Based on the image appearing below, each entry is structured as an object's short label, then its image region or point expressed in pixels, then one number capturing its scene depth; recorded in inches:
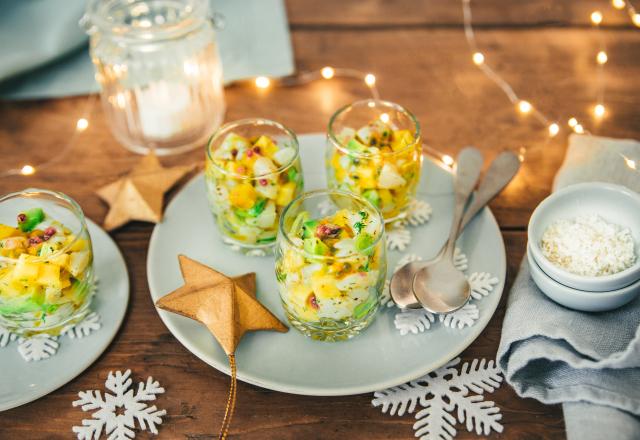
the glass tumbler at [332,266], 43.0
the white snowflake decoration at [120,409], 43.2
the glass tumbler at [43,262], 44.1
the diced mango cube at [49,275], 44.4
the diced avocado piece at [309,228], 45.2
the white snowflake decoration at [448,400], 43.3
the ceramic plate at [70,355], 44.6
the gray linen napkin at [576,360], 41.6
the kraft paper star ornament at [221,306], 45.0
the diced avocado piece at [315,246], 43.1
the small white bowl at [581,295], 44.4
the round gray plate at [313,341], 44.7
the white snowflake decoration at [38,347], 46.4
